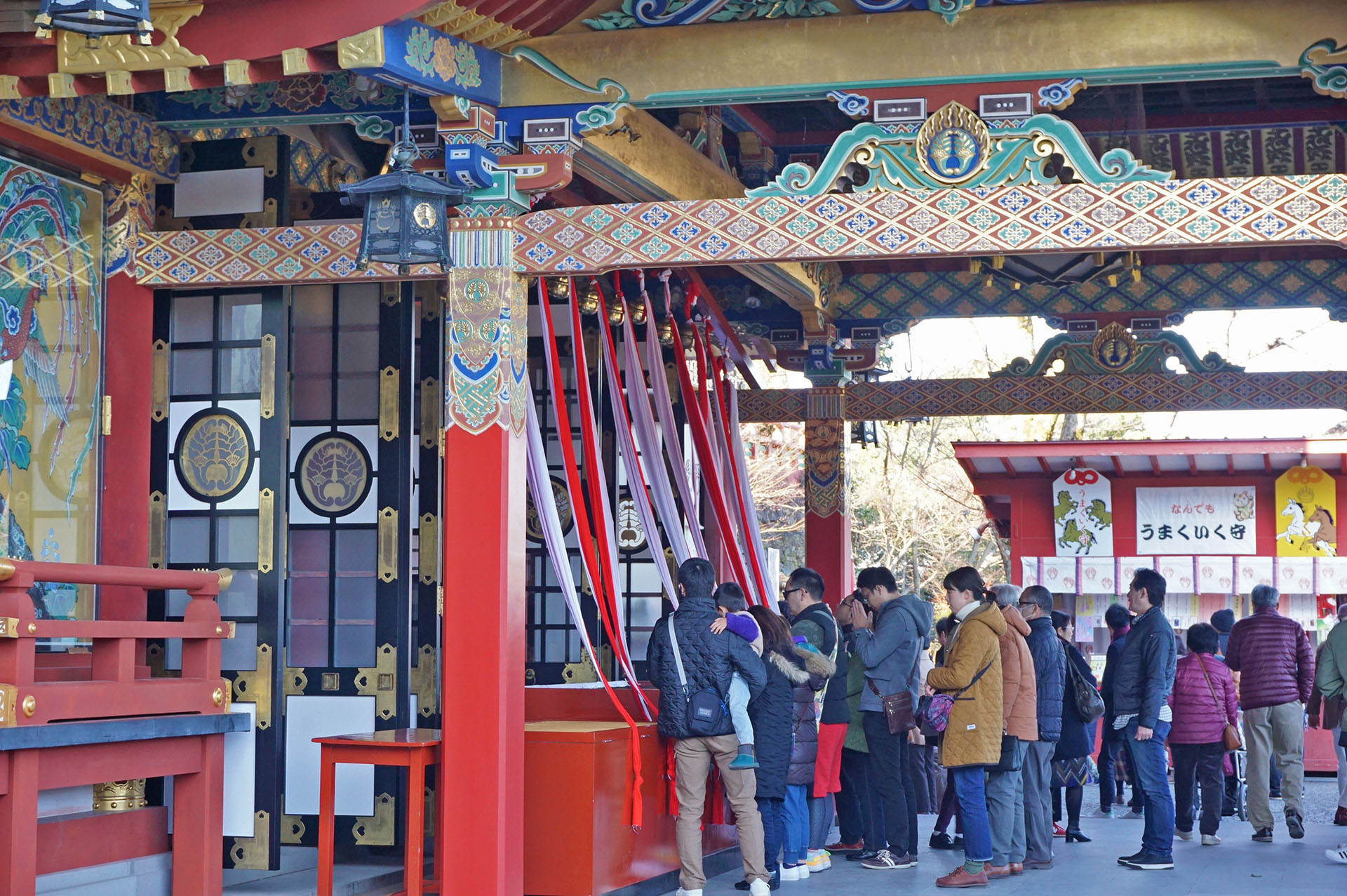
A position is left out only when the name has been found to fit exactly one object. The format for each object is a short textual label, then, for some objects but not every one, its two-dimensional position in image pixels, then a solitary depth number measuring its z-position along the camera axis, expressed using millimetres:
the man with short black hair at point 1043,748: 8547
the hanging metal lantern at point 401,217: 6059
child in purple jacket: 7324
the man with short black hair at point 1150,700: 8359
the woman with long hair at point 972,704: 7637
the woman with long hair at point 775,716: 7641
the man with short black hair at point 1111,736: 9710
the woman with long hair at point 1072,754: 9227
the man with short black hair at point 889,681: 8266
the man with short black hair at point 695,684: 7195
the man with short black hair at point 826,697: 8109
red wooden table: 6613
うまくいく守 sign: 14852
